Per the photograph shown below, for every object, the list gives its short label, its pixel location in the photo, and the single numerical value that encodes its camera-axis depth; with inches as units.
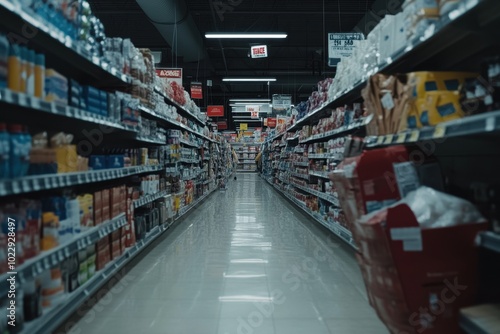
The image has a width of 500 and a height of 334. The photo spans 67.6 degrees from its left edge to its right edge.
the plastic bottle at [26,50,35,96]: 79.7
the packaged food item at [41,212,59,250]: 85.4
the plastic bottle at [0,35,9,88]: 69.9
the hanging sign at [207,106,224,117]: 694.5
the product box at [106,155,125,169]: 129.8
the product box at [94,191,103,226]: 114.9
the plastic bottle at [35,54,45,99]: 83.7
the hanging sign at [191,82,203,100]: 518.6
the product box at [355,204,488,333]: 60.9
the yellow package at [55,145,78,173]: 94.8
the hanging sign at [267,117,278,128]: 848.9
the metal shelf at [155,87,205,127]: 213.6
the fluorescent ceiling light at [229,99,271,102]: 793.6
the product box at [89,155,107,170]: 118.3
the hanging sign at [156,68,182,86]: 389.7
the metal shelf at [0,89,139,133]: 71.1
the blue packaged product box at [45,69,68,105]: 89.6
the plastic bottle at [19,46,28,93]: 76.8
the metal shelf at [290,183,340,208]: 191.4
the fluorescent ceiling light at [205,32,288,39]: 358.3
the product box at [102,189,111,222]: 121.6
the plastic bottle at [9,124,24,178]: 72.9
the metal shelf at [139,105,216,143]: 166.2
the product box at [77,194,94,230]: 105.2
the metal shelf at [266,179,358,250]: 159.9
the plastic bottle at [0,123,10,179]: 69.4
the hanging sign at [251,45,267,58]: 420.2
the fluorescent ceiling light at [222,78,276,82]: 551.8
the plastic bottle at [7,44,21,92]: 73.7
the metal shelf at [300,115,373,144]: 144.5
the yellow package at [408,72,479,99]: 81.1
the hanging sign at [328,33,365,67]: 313.4
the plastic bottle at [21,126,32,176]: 76.3
